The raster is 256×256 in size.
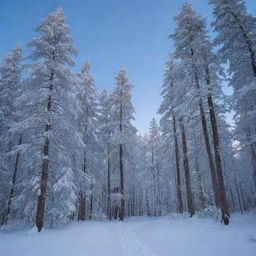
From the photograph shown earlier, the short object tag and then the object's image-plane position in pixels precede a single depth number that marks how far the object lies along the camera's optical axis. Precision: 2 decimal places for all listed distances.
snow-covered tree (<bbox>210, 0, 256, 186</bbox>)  11.67
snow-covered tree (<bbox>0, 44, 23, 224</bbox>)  15.75
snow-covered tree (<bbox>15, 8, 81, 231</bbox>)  11.27
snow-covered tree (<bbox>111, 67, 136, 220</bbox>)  21.62
